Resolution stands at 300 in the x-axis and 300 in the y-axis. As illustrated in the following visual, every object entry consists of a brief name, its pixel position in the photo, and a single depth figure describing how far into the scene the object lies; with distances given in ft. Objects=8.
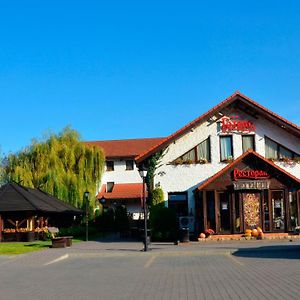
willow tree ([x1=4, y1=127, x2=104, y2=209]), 137.28
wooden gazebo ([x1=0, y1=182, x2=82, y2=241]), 107.65
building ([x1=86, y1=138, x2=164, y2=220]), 175.73
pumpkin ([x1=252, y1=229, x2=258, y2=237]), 89.03
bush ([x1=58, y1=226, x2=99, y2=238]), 118.79
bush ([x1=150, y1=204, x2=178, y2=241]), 93.91
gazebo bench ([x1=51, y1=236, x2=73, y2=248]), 84.12
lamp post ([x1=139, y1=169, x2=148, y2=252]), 71.56
